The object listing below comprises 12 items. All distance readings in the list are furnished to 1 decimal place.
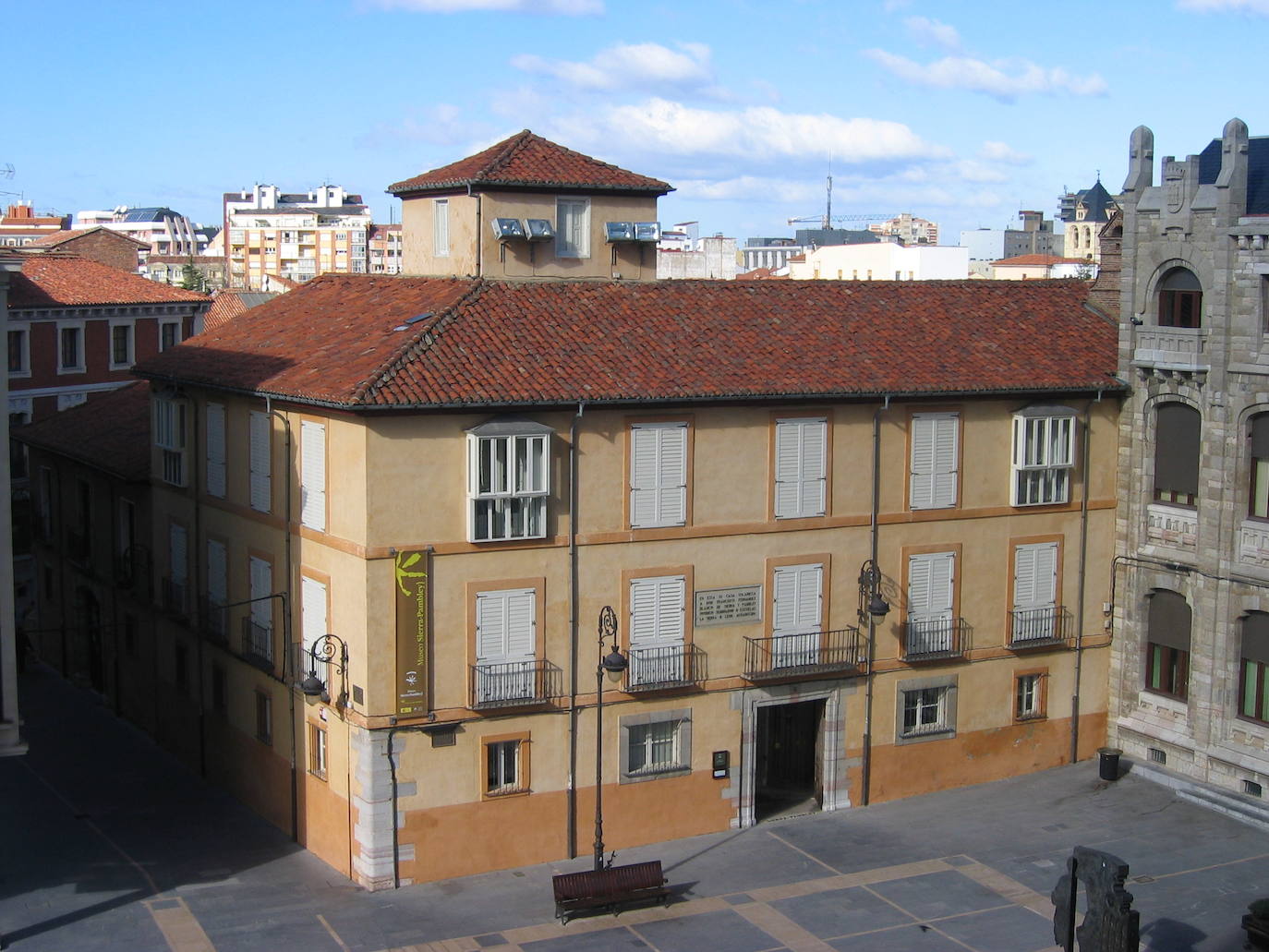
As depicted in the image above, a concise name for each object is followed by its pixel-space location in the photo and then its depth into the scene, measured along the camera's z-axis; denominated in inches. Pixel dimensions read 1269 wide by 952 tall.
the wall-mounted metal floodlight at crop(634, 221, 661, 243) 1509.6
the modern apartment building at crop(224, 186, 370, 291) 7283.5
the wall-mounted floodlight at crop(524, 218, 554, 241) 1459.2
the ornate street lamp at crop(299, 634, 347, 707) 1223.2
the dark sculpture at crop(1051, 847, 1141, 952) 902.4
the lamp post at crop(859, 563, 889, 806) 1389.0
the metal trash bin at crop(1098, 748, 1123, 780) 1476.4
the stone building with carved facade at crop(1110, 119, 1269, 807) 1373.0
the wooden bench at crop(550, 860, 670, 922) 1172.5
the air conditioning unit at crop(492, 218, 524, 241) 1444.4
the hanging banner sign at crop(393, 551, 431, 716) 1215.6
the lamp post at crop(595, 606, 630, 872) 1195.3
